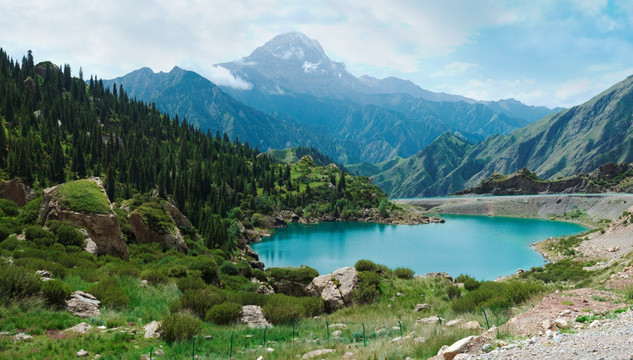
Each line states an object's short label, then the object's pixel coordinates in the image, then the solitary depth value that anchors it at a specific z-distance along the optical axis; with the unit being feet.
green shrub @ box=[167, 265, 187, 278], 80.33
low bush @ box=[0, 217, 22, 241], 75.54
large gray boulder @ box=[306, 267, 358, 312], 78.89
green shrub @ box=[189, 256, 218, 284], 89.32
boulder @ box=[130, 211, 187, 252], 110.11
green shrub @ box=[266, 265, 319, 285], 104.42
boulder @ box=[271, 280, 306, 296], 102.30
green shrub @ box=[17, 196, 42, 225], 90.11
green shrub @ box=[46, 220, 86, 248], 77.98
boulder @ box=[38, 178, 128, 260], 85.05
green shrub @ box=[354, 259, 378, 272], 97.60
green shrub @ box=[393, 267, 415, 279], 101.86
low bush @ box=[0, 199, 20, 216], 96.48
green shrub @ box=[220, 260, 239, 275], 117.60
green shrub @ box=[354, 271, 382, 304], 79.51
